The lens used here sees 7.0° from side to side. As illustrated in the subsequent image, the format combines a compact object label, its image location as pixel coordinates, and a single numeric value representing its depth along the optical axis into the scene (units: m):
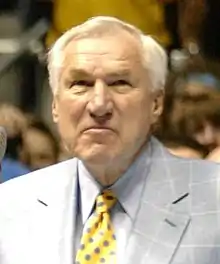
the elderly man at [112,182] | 2.75
